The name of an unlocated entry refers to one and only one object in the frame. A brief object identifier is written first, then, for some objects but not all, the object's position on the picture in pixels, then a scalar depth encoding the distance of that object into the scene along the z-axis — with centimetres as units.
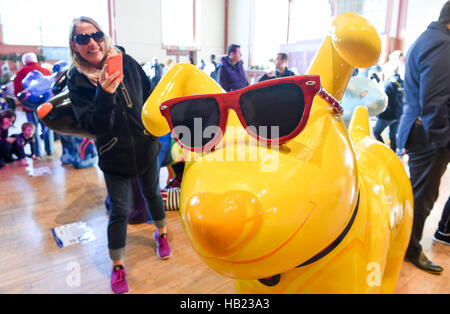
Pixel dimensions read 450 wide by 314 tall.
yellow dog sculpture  63
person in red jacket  448
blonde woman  154
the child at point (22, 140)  441
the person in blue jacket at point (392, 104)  434
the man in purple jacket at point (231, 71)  455
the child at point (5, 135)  420
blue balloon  384
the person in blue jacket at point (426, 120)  167
